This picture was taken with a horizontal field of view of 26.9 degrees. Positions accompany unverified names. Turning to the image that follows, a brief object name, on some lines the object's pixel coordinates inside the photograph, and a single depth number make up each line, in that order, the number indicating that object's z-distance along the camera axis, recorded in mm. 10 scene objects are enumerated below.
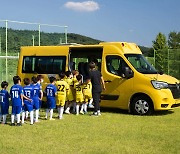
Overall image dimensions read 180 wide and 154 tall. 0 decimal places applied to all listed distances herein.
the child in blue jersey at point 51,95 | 11227
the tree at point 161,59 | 32188
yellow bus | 12016
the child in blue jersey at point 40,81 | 11046
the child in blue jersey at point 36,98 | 10797
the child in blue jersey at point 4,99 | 10445
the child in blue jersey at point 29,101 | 10492
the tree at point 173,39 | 69188
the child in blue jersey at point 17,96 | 10125
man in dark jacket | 11914
